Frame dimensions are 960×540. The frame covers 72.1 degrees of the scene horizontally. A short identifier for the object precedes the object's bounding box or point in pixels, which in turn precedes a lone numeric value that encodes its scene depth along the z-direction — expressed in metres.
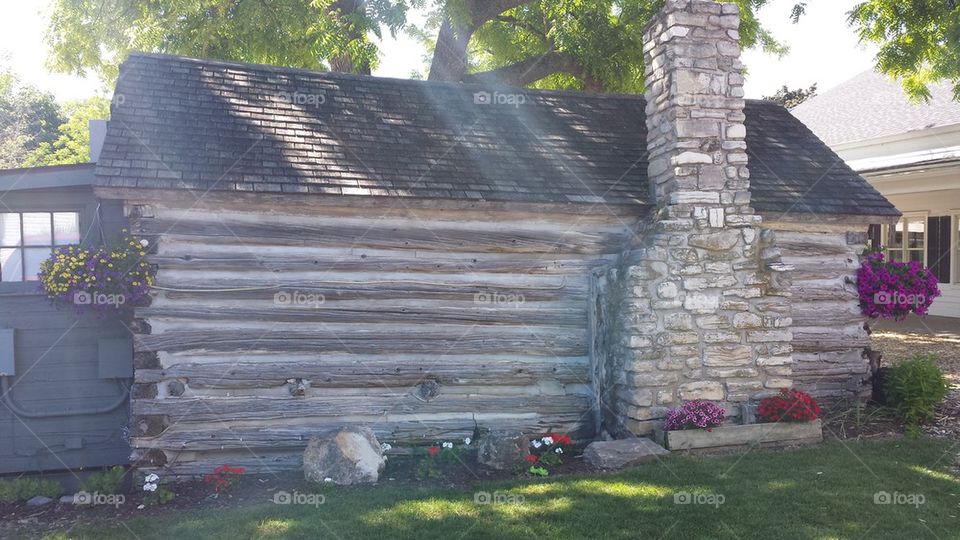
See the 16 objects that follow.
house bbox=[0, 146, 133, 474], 6.53
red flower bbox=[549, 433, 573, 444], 6.76
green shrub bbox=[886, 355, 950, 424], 7.54
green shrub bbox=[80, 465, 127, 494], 5.88
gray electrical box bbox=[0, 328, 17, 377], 6.41
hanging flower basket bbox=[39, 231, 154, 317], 5.73
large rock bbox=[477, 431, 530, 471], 6.36
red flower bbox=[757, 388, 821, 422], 6.76
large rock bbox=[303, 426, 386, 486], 5.99
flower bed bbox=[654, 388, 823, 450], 6.52
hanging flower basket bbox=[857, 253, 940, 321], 7.99
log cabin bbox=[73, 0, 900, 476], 6.35
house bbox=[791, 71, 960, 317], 14.16
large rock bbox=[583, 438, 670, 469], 6.15
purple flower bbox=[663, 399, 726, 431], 6.56
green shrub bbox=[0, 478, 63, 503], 5.90
